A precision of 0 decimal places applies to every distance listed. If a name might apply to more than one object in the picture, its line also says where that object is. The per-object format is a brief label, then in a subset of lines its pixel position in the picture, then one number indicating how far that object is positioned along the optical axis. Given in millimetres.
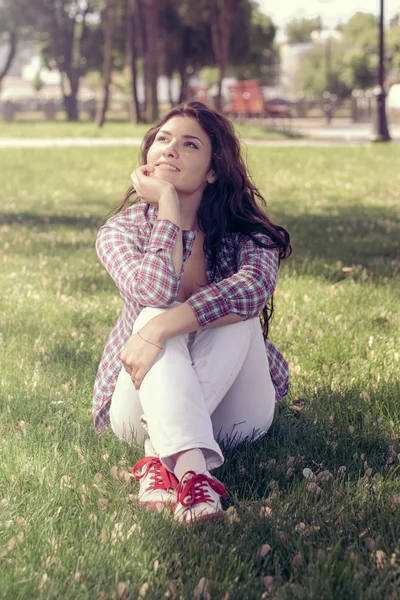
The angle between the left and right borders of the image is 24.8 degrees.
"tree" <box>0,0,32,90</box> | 53500
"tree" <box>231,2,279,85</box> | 53688
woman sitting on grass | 3236
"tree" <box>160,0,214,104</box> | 49375
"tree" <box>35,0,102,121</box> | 54375
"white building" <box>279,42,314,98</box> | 130000
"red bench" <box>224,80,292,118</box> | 30469
